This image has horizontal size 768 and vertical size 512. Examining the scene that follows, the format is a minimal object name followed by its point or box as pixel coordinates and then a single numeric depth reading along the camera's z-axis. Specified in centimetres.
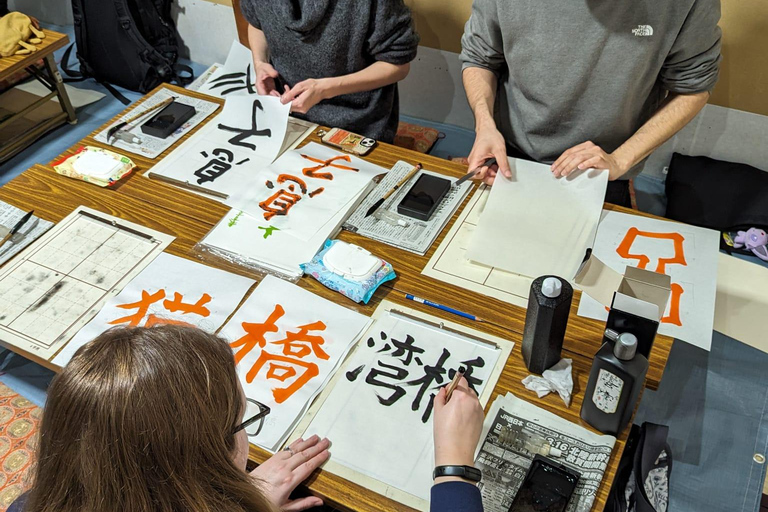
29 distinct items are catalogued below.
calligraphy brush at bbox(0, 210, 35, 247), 144
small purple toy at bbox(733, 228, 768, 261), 223
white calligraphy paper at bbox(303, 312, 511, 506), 104
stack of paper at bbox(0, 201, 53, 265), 143
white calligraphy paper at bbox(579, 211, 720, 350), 124
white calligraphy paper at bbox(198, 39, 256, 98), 225
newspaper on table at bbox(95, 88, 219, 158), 169
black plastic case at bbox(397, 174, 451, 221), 147
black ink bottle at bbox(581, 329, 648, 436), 95
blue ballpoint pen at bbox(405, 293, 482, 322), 126
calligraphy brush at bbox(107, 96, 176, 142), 172
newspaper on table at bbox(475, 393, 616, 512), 100
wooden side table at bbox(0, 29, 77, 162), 270
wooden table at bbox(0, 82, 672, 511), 104
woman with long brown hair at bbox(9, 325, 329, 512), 76
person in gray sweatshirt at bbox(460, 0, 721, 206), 144
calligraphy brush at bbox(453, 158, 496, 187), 153
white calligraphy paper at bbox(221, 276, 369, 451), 112
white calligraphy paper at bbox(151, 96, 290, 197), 159
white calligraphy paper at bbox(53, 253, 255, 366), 126
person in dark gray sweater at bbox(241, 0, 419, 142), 177
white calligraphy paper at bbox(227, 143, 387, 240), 146
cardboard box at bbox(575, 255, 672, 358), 97
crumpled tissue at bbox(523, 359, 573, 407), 112
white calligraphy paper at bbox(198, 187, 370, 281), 137
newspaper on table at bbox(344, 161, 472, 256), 142
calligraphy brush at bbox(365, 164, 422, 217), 148
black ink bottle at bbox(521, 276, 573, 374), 104
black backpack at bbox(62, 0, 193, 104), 302
